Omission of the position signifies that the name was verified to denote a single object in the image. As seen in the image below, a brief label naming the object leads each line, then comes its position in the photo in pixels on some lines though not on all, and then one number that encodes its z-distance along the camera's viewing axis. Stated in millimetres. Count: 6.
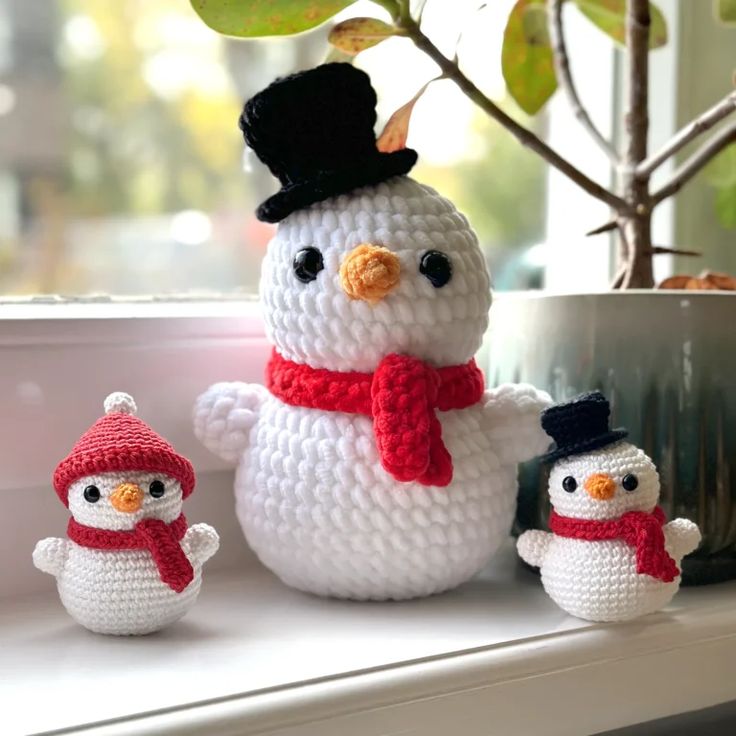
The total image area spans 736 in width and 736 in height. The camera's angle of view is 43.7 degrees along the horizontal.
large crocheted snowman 516
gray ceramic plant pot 566
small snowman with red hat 478
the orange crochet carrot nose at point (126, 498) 471
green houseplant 567
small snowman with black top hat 490
